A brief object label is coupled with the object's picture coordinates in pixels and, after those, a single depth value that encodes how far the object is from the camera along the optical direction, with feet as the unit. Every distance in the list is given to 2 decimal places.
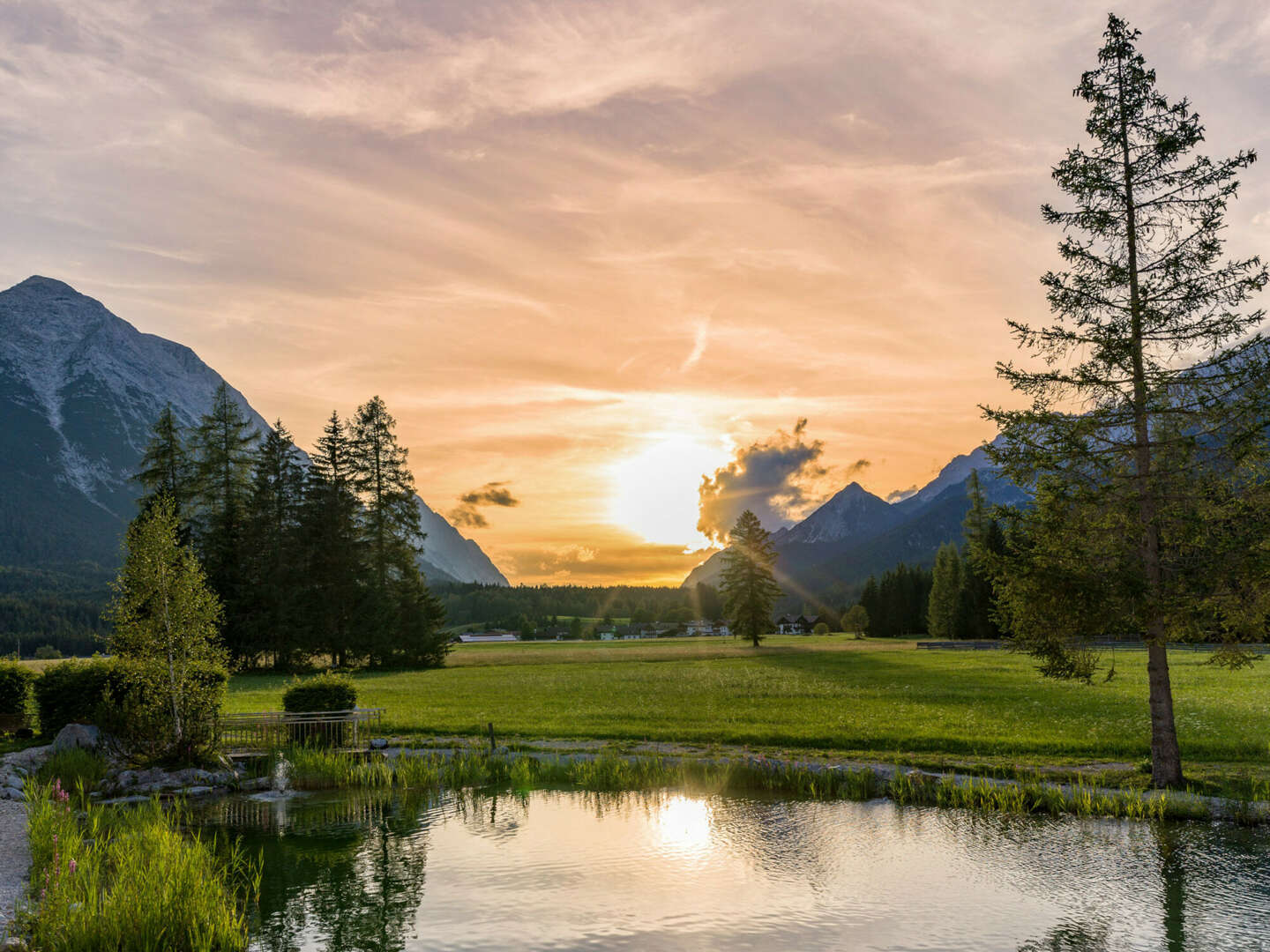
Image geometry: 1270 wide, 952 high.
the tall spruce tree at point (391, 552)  228.84
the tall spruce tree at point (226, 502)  218.38
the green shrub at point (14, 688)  88.58
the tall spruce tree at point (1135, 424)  54.19
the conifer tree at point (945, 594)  319.27
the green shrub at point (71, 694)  81.61
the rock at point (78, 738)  73.97
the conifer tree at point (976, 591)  298.15
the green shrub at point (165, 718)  68.95
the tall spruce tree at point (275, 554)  214.69
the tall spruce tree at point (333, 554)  220.23
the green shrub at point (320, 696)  86.17
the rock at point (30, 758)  69.72
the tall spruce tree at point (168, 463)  218.38
